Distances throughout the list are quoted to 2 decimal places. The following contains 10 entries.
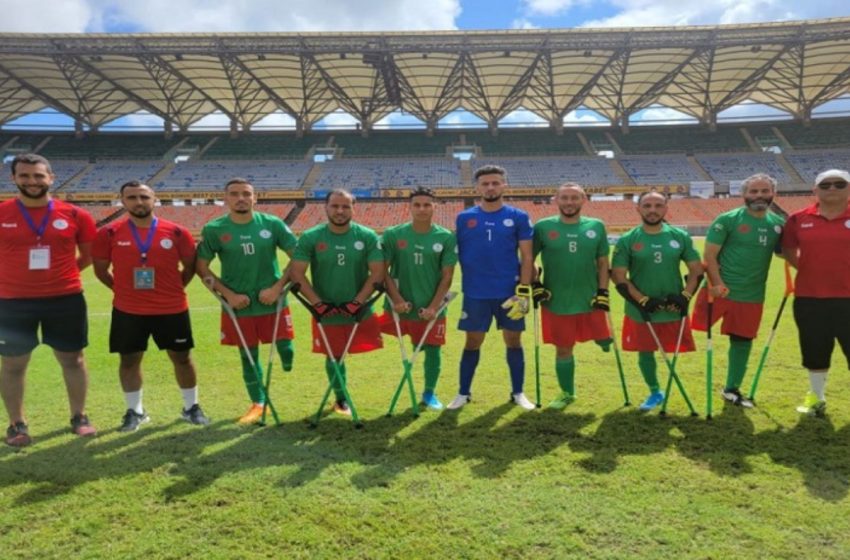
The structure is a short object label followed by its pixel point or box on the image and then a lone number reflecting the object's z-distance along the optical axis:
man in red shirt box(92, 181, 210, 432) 4.61
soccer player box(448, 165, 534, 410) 5.05
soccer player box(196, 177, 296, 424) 4.94
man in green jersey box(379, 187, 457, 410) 5.09
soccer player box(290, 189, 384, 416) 4.89
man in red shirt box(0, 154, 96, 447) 4.28
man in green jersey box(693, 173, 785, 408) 5.09
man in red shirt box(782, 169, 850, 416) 4.68
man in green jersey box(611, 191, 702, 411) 5.09
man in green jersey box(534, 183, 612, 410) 5.15
